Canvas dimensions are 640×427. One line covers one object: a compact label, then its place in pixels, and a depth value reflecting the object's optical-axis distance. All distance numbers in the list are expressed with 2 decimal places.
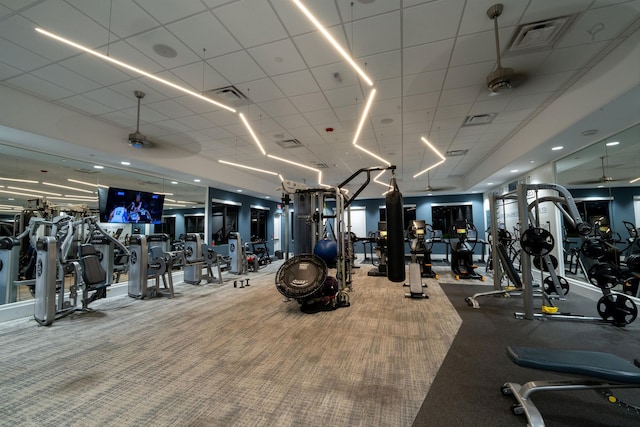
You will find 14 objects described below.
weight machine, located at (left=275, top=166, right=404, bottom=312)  4.22
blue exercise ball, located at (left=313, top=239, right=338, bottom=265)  5.14
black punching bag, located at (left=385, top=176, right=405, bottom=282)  3.23
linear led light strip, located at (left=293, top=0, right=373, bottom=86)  2.05
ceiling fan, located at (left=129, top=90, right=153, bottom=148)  4.42
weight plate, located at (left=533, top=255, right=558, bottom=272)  4.13
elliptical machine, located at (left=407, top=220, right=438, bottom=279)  7.28
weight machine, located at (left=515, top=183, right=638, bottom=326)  3.46
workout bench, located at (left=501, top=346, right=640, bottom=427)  1.64
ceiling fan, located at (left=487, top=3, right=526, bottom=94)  2.82
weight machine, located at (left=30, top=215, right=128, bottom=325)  3.77
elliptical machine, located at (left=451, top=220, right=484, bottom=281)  6.93
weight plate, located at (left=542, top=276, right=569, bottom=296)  4.60
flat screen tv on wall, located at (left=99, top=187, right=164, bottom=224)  5.89
